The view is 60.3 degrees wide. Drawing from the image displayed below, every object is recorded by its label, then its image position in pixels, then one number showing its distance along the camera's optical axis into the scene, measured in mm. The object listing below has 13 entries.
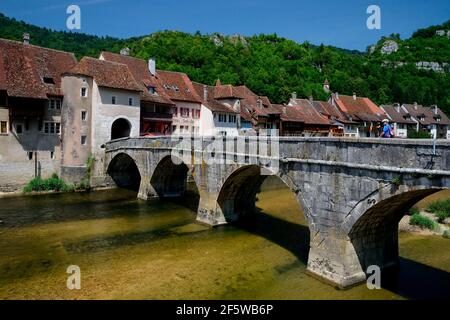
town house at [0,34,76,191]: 32281
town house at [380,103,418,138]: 71319
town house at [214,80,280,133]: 49906
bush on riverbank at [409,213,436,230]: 21703
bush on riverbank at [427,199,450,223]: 23188
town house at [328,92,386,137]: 64875
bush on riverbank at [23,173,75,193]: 33625
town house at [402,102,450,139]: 75625
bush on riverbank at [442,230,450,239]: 20302
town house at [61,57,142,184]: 34938
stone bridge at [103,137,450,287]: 11938
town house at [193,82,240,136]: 47156
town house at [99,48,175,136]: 41781
